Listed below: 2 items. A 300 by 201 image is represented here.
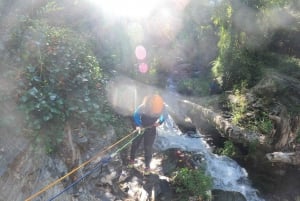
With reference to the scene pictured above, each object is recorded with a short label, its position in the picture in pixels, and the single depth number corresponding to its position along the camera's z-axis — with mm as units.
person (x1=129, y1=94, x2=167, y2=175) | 8156
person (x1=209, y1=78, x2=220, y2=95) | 17297
